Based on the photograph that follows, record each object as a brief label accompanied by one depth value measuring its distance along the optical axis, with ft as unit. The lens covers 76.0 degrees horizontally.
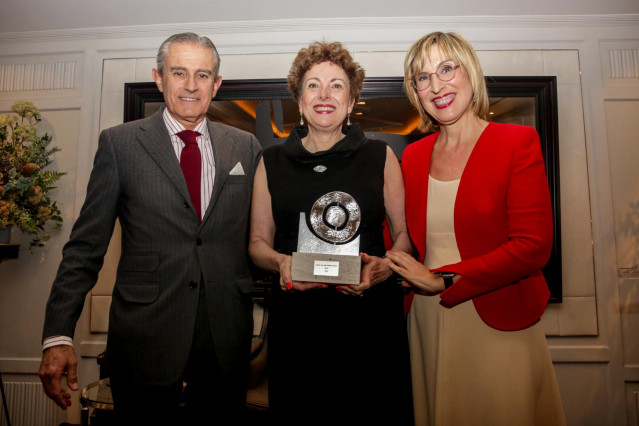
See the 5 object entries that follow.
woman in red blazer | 4.87
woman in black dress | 5.33
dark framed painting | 10.75
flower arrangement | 10.09
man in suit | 5.02
